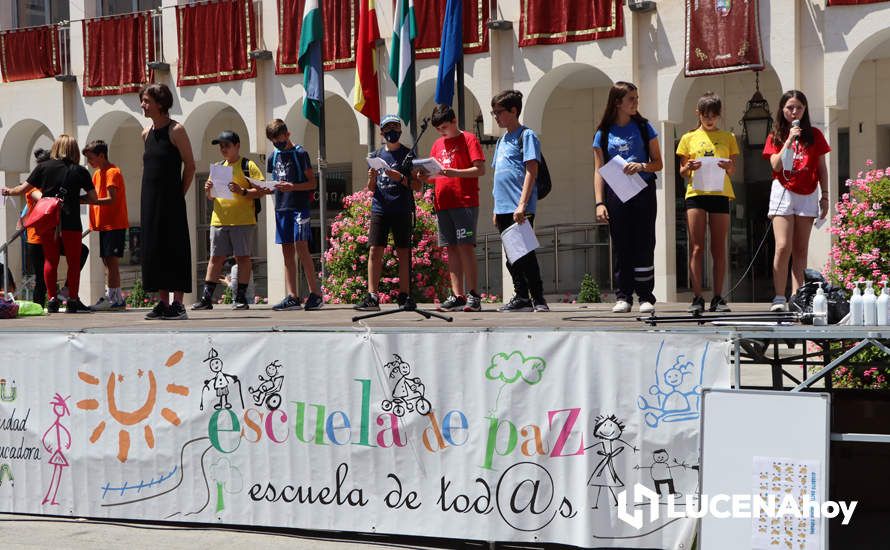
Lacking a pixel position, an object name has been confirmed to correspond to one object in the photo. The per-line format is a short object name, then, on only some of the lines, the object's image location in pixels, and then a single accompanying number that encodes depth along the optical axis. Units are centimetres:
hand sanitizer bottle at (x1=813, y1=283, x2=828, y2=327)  604
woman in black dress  856
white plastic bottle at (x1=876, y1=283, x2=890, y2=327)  567
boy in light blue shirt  878
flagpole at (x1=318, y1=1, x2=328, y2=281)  1800
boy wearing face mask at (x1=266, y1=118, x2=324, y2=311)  1042
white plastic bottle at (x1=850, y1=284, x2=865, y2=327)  573
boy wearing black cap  1080
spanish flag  1739
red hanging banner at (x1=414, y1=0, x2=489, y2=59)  1940
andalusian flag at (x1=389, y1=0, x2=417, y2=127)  1669
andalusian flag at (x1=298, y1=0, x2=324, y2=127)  1678
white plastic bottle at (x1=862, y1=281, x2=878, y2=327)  569
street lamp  1716
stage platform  664
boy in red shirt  926
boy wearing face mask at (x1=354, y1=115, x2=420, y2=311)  961
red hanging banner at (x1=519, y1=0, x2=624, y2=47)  1841
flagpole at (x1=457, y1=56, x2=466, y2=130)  1636
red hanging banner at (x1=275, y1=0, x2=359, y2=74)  2045
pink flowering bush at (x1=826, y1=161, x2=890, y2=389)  1145
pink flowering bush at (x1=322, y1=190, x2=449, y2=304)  1550
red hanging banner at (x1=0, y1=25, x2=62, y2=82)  2380
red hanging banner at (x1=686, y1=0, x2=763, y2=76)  1719
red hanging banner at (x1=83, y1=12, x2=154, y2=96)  2283
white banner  604
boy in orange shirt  1188
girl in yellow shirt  886
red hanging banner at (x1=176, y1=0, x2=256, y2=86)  2166
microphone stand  723
